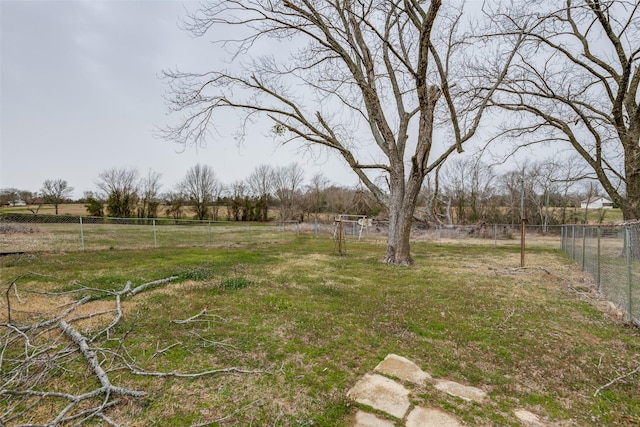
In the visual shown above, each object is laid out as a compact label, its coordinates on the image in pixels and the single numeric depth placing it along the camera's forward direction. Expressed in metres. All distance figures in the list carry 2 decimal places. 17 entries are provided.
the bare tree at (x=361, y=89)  7.47
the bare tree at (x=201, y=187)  36.16
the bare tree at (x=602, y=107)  9.34
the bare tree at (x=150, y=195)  32.19
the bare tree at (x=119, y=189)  29.26
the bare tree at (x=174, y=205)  33.47
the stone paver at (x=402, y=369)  2.46
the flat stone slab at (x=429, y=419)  1.88
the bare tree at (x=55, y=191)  29.87
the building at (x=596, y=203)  30.58
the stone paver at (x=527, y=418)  1.91
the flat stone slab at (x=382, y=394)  2.06
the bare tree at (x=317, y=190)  39.00
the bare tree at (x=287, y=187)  39.22
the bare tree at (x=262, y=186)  37.38
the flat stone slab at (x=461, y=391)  2.20
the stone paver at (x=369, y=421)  1.88
